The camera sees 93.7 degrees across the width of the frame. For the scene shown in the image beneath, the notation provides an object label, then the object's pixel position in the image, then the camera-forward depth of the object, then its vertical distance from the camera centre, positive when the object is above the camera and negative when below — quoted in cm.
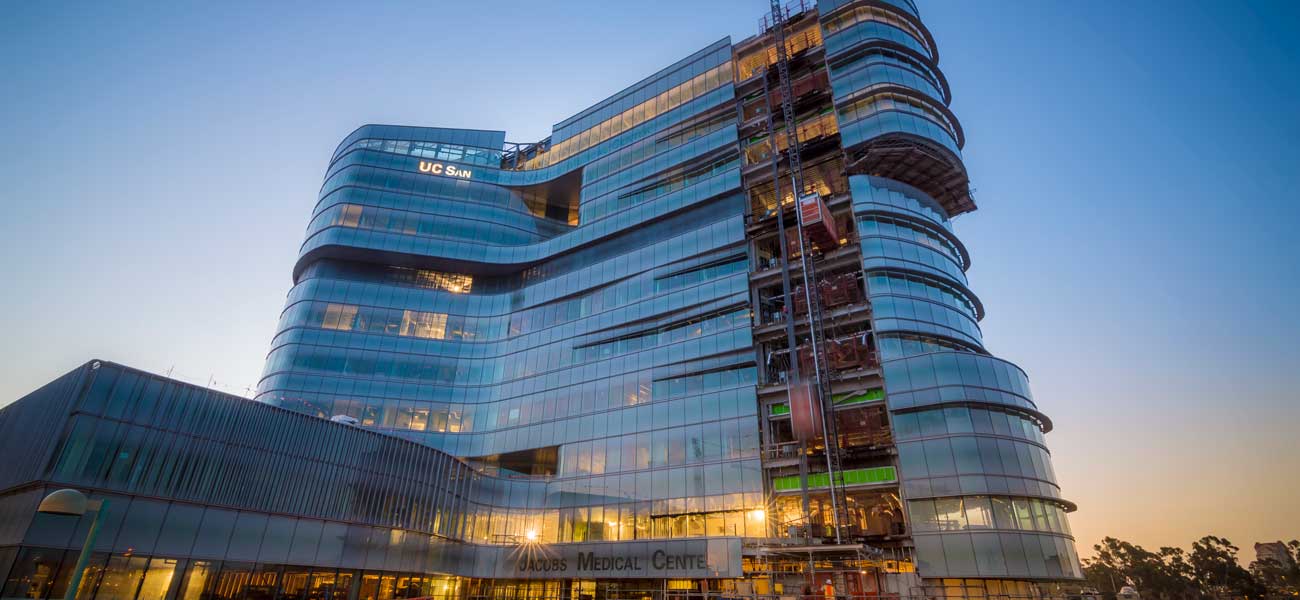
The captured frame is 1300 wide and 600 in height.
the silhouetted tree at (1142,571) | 12300 +534
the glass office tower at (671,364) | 4009 +1914
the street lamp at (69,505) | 1334 +161
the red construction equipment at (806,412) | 4434 +1215
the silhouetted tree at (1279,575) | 11672 +462
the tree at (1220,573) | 11256 +477
